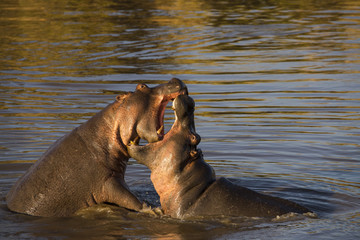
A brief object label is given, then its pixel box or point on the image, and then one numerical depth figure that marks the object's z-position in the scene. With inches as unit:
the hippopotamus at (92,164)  649.0
